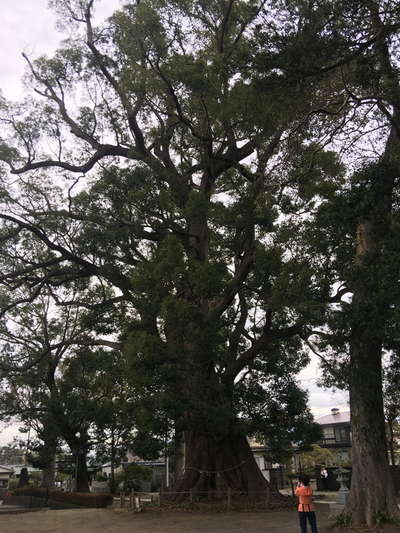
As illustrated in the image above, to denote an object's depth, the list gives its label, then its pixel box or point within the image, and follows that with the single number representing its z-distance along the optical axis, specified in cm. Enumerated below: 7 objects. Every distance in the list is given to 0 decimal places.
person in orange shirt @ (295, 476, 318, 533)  877
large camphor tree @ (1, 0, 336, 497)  1262
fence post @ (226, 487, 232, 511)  1409
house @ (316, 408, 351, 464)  3356
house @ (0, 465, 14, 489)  4894
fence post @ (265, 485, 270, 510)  1449
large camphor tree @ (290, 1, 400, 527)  804
